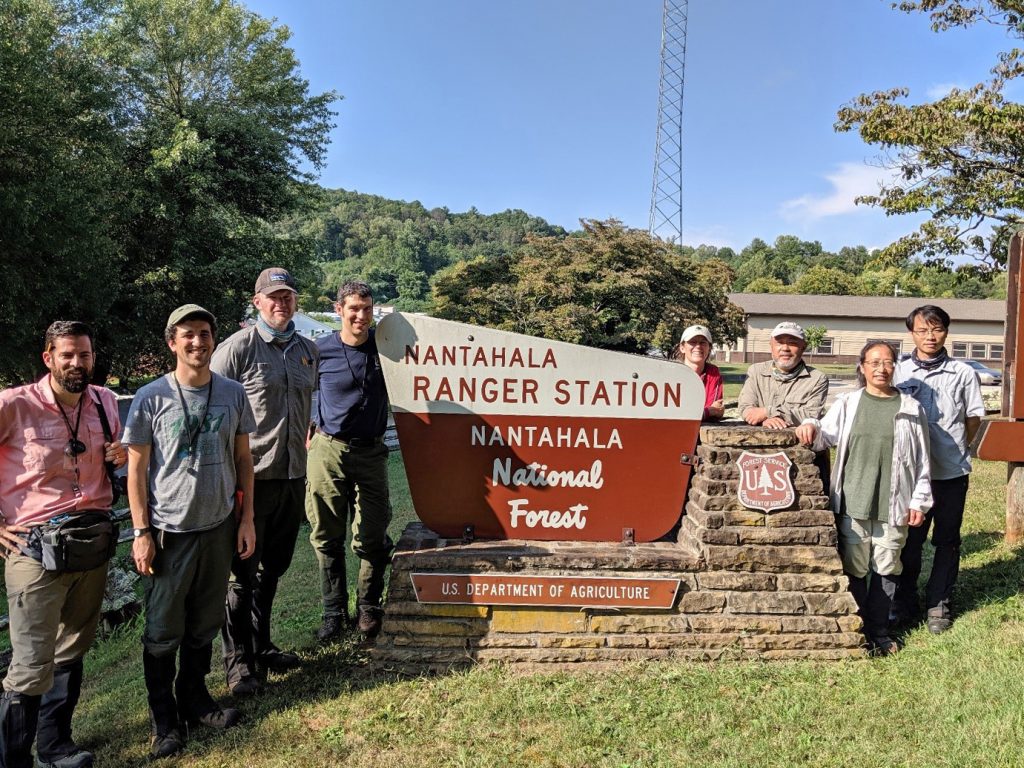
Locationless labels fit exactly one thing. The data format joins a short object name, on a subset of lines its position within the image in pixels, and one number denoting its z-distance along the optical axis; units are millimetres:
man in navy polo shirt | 4059
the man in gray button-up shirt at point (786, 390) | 4094
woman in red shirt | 4312
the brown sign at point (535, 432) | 4066
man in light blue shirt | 4199
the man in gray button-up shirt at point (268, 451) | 3646
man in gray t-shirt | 3113
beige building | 45625
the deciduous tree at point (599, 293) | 22781
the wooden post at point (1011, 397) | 4578
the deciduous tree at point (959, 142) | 10648
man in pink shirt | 2965
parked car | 26981
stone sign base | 3822
